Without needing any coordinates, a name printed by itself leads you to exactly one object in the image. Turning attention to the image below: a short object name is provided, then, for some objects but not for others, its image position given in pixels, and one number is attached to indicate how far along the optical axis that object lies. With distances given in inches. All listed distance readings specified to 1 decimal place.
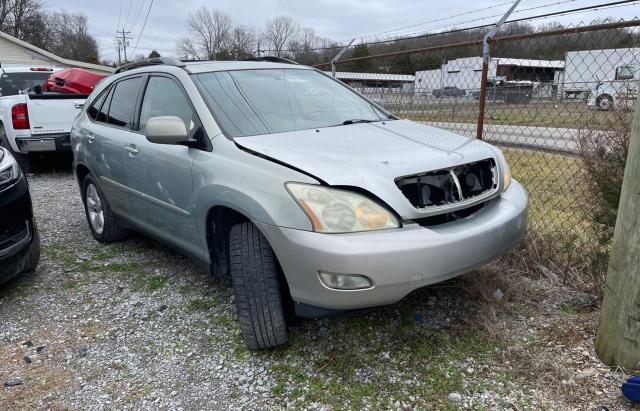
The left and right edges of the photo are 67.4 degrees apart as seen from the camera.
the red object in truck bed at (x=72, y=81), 356.5
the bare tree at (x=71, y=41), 2135.8
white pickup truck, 295.4
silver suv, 91.0
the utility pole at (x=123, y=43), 2559.1
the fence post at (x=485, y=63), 171.3
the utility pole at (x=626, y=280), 91.5
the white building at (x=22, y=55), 1136.2
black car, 135.5
